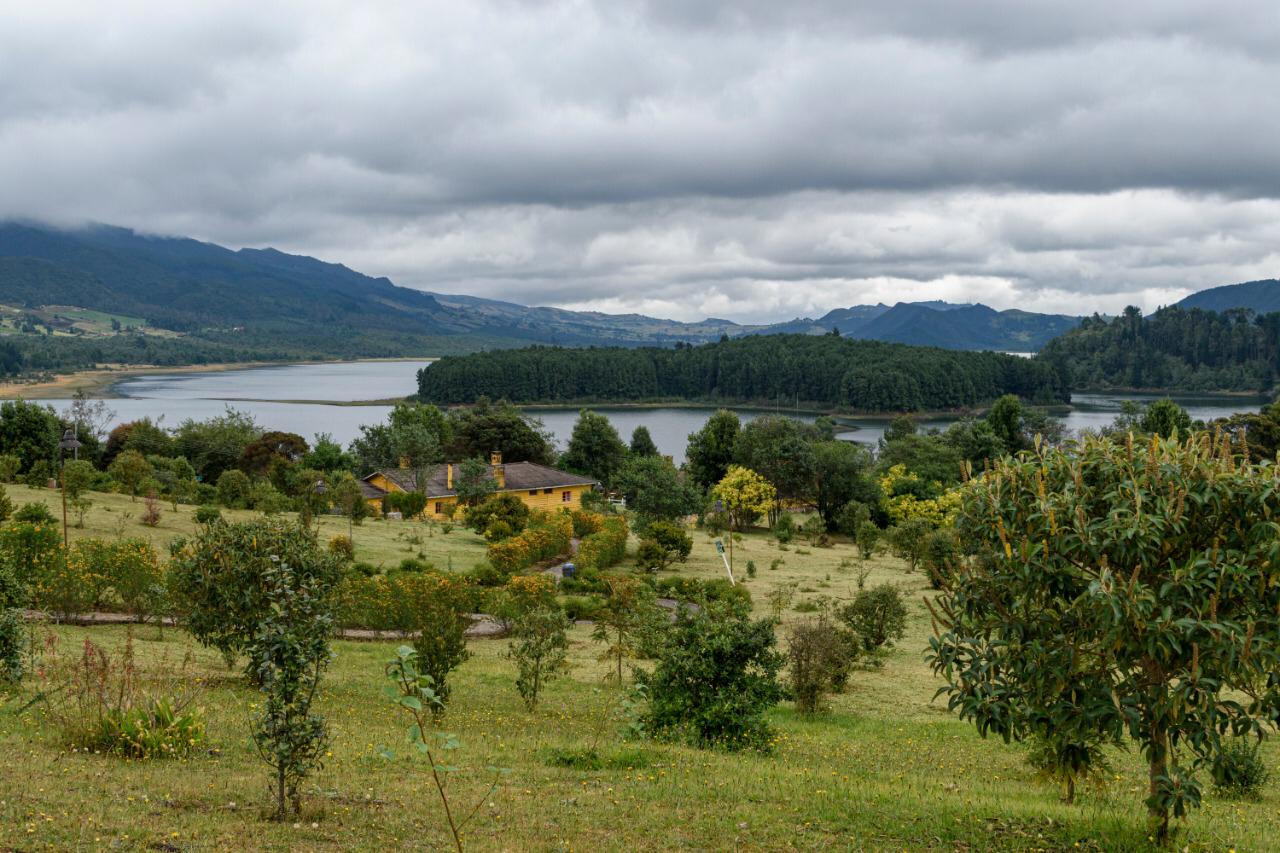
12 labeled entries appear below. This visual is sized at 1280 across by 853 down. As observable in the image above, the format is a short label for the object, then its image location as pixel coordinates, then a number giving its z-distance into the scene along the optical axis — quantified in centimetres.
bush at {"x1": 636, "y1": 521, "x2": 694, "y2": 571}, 4075
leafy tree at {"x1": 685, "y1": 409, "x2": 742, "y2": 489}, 7694
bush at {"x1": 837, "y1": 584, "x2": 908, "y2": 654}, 2611
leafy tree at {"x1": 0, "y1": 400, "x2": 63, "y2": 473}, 5488
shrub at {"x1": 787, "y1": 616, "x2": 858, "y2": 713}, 1831
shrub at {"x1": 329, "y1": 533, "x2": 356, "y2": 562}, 3106
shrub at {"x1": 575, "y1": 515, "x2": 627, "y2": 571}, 3809
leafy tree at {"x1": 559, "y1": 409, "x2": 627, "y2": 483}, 8200
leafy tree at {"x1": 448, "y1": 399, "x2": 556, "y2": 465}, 8156
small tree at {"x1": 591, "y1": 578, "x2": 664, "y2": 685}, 1970
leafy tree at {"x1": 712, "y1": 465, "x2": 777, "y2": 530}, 6100
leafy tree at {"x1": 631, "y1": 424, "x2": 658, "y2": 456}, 9062
